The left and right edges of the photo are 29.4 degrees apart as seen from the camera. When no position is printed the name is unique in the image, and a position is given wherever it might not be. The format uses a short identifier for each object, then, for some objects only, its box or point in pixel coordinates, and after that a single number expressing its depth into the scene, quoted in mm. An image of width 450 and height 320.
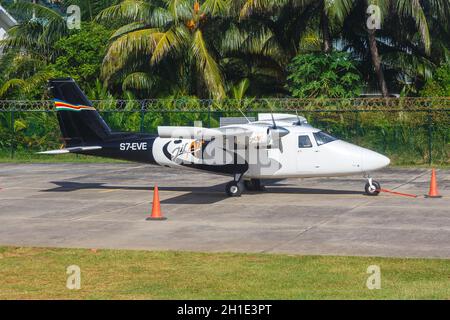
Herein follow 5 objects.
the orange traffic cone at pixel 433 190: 24172
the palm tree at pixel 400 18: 37125
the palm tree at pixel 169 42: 39156
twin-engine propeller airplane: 23953
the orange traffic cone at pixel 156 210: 20984
